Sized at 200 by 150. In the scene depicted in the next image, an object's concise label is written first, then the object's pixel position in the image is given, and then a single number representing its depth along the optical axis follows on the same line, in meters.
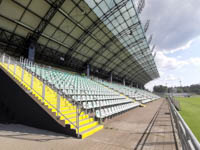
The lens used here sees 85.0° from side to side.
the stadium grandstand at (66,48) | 5.75
